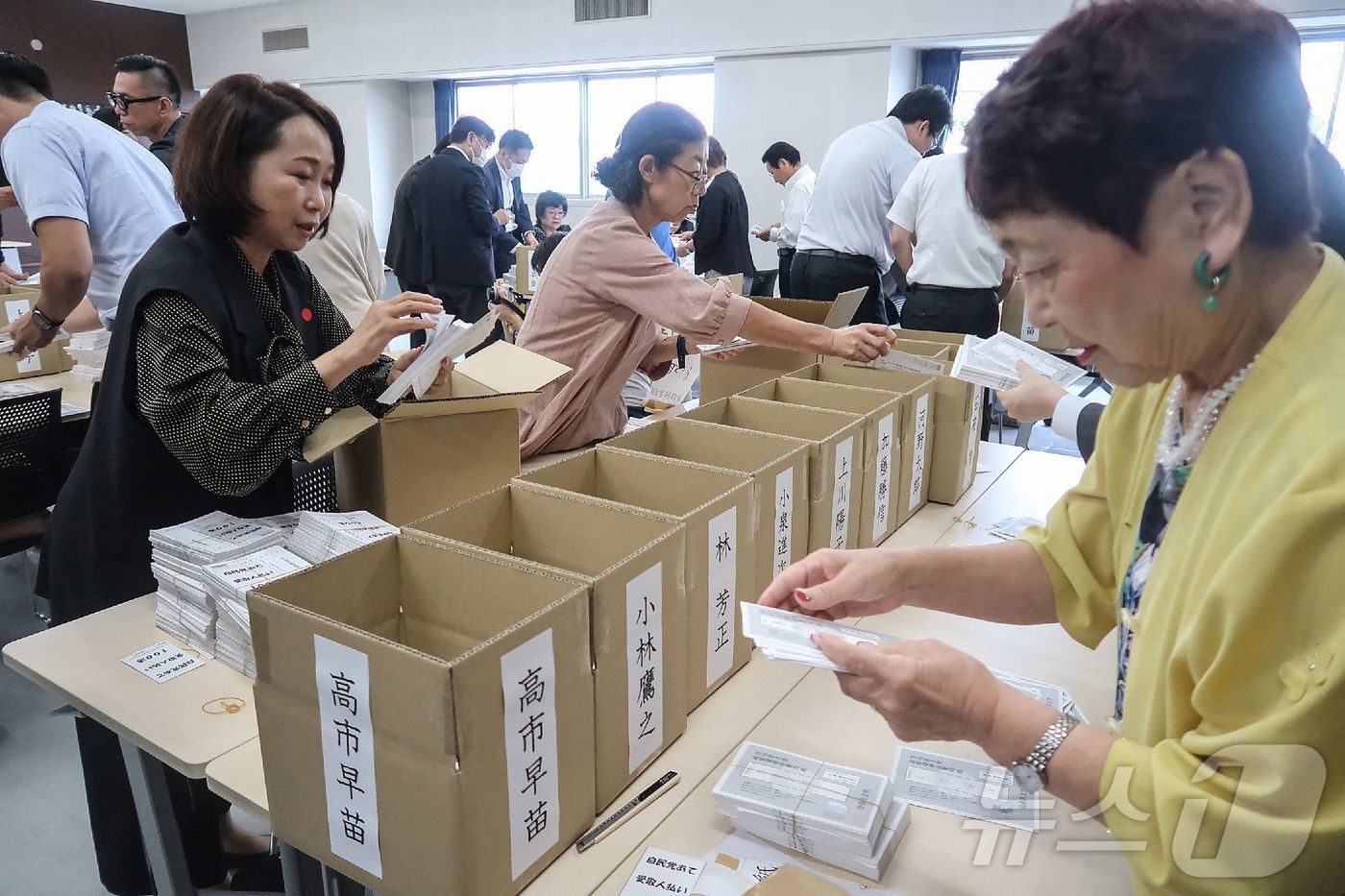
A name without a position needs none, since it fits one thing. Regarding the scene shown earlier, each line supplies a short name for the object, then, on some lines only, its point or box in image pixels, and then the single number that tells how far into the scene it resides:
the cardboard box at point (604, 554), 0.94
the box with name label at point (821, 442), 1.45
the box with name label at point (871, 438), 1.62
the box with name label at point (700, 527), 1.13
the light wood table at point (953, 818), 0.90
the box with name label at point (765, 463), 1.31
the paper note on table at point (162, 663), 1.24
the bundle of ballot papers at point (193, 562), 1.28
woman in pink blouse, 2.07
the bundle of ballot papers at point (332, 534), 1.29
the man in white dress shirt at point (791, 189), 6.03
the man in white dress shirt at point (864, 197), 4.06
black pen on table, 0.94
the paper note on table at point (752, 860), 0.88
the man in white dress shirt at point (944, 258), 3.74
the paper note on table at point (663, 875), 0.87
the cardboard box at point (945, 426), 1.94
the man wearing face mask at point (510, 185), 7.12
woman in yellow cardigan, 0.61
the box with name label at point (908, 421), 1.79
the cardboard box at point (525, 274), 5.42
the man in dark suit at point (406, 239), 5.57
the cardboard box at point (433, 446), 1.53
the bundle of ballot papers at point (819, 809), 0.90
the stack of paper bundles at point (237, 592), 1.22
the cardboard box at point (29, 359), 3.11
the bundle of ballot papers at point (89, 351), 2.96
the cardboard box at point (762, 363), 2.33
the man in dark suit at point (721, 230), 5.56
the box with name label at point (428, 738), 0.77
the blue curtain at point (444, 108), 10.01
